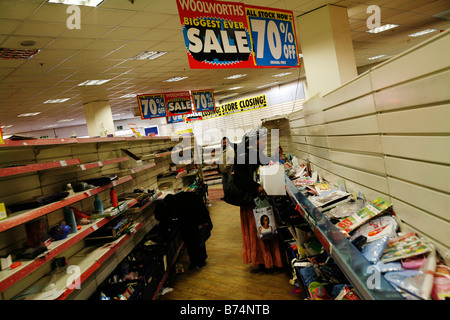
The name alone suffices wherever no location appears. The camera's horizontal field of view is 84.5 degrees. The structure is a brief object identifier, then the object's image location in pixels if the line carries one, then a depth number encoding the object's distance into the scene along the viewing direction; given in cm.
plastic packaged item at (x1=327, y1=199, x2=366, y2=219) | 207
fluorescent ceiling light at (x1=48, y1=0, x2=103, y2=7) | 347
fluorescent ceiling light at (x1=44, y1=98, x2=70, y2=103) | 889
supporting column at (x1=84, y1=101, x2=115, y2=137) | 1013
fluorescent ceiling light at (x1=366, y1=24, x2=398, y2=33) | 744
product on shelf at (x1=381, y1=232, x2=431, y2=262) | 135
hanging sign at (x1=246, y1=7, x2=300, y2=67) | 337
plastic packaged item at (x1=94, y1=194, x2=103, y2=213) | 317
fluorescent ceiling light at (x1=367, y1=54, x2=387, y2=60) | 1219
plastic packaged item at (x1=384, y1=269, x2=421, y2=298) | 114
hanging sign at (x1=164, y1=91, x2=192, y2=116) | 944
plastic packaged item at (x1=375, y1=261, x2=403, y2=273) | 132
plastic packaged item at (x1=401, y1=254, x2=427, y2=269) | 128
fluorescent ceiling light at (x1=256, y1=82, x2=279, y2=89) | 1322
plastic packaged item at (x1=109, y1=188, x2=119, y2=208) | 347
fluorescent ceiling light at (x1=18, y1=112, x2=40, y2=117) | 1074
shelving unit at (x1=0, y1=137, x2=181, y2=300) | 201
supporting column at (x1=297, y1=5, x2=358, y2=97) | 491
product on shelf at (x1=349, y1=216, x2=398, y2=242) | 160
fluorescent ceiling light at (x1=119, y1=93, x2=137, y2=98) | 1007
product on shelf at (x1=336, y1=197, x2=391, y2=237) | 176
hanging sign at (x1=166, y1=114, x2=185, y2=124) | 1283
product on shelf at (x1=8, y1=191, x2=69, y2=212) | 212
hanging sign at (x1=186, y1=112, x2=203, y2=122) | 1276
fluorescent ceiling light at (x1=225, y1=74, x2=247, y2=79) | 981
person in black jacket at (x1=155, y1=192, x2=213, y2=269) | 429
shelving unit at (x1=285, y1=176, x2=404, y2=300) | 119
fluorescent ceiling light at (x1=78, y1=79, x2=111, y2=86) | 739
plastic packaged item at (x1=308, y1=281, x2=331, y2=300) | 205
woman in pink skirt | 381
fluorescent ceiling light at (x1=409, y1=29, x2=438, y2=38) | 897
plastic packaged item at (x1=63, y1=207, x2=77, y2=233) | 262
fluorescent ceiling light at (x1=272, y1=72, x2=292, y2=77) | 1095
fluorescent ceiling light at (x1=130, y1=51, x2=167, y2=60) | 606
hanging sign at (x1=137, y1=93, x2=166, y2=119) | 901
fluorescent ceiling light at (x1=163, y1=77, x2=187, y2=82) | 874
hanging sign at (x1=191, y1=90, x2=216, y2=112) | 992
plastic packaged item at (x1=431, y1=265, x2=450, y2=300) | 107
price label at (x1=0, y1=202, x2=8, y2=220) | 190
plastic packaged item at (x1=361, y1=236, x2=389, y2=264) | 143
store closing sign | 1413
